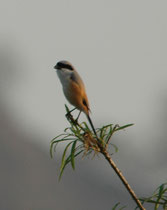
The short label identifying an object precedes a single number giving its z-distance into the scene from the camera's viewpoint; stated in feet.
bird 47.24
